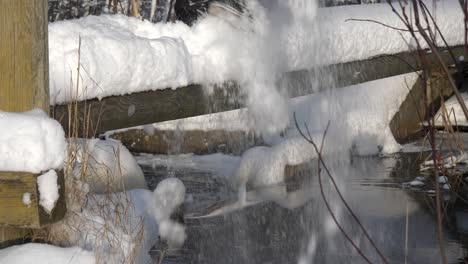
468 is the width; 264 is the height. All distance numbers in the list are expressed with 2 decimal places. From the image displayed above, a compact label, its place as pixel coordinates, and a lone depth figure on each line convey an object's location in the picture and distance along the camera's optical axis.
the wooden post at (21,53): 2.97
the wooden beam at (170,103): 3.99
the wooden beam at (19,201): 2.90
